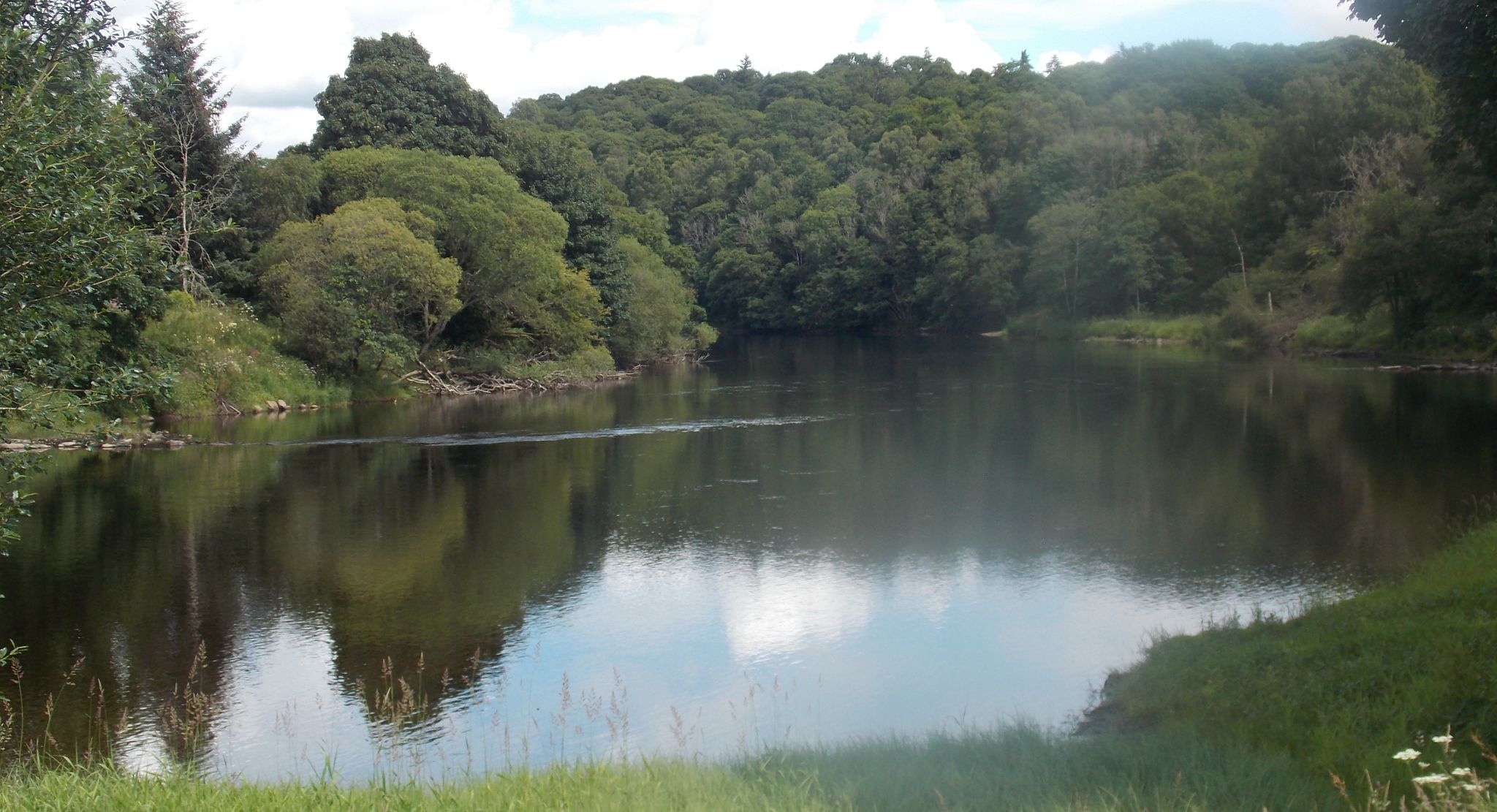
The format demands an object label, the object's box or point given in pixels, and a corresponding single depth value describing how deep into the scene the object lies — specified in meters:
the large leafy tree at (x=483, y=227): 41.69
